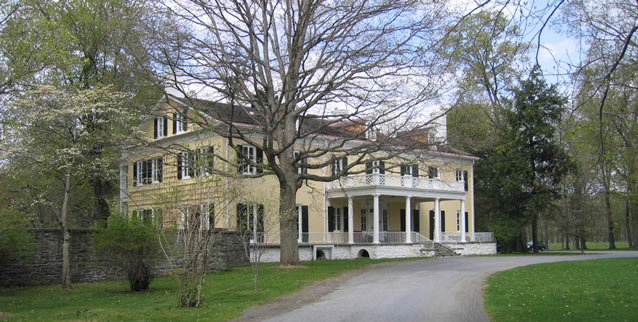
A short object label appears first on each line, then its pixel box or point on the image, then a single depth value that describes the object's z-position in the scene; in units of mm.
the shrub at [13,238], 17875
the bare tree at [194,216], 13016
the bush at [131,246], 17062
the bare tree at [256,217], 15164
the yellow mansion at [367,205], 29719
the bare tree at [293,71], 20375
